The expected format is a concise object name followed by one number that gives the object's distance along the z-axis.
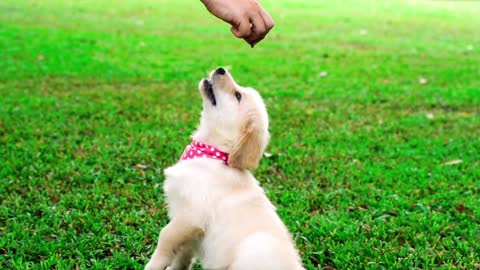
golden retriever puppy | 2.97
